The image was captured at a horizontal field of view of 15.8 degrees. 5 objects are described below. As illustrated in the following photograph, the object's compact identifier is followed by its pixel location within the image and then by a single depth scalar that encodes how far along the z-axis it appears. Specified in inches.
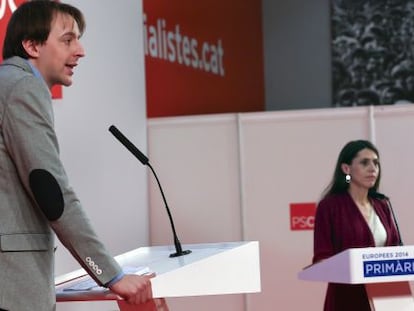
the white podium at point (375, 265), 220.4
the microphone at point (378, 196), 302.3
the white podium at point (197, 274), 142.7
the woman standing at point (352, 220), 284.7
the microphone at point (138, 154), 171.5
